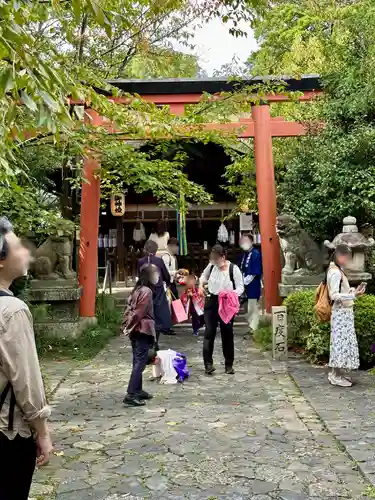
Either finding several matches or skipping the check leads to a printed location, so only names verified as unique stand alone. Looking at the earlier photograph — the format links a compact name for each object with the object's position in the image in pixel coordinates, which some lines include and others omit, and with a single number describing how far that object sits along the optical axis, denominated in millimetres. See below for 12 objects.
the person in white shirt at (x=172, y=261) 12323
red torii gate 11359
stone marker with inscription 9133
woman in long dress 7180
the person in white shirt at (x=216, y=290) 7988
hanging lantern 19392
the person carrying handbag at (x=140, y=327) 6627
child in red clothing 11906
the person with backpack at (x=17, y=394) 2467
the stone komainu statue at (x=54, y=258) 11008
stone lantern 8984
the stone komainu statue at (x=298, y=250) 10883
